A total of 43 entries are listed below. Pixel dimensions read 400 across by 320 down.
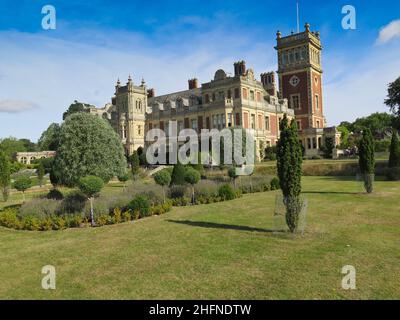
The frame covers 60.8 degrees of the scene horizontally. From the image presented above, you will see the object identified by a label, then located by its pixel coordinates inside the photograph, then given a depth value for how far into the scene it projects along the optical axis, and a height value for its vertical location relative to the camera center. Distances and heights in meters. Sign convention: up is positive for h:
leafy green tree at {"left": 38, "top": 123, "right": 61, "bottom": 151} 89.66 +7.63
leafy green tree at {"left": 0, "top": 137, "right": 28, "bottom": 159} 83.76 +5.77
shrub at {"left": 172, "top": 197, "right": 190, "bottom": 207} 18.61 -2.24
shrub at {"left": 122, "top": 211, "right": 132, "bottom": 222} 14.70 -2.31
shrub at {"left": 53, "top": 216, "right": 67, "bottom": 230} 13.70 -2.36
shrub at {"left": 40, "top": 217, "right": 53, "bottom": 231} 13.80 -2.40
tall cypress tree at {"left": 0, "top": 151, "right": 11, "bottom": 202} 22.75 -0.49
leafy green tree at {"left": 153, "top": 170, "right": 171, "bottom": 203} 18.69 -0.88
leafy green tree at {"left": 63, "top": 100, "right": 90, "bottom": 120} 79.00 +13.52
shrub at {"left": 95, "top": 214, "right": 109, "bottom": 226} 14.04 -2.31
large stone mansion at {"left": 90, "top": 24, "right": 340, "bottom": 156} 42.78 +8.03
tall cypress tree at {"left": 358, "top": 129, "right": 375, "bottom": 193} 18.62 -0.20
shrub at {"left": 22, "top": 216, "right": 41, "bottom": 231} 13.85 -2.34
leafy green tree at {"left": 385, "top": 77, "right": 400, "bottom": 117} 49.73 +8.59
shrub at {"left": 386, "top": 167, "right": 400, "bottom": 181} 25.39 -1.53
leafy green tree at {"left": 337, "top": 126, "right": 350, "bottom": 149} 66.25 +4.70
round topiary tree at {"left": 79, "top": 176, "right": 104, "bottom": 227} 14.38 -0.90
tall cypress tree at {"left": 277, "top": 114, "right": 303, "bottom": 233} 11.04 -0.39
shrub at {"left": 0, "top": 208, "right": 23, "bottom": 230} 14.32 -2.28
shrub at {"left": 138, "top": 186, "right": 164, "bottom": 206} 18.14 -1.86
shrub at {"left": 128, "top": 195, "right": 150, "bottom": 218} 15.28 -1.95
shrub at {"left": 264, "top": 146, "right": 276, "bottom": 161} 41.56 +0.56
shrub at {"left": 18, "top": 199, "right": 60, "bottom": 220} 15.01 -1.92
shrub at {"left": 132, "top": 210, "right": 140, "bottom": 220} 15.07 -2.30
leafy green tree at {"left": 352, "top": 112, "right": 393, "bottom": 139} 82.42 +7.67
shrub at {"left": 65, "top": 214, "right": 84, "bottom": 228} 14.09 -2.34
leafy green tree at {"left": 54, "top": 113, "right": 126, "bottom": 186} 17.66 +0.73
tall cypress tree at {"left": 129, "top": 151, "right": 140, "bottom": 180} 33.06 -0.20
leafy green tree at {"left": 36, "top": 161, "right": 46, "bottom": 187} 34.09 -0.78
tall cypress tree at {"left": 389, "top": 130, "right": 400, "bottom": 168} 26.59 +0.03
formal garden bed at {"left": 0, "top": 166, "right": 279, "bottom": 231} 14.23 -2.03
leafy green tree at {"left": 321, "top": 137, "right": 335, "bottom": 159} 42.50 +0.96
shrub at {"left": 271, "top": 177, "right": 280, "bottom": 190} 24.08 -1.86
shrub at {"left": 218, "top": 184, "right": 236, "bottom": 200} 19.80 -1.94
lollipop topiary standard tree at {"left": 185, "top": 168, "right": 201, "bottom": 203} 19.14 -0.91
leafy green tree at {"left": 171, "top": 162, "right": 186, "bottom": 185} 22.03 -0.90
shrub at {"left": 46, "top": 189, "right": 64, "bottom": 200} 18.17 -1.58
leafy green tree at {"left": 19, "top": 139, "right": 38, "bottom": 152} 115.74 +7.53
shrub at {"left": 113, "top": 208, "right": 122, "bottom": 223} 14.38 -2.23
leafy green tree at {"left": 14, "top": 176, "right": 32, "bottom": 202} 20.77 -1.03
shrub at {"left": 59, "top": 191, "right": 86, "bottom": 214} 15.42 -1.78
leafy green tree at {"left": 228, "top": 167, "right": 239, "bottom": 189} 22.80 -0.95
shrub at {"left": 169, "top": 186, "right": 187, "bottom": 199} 20.15 -1.83
